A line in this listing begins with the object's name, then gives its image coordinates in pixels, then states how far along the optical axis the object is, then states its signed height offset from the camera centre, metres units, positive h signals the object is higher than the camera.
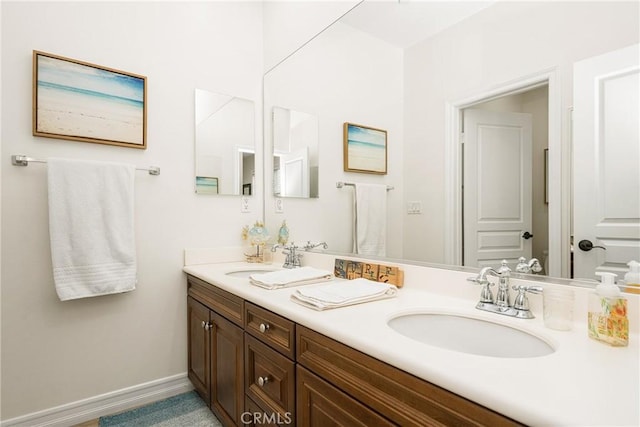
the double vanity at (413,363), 0.54 -0.32
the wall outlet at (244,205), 2.21 +0.05
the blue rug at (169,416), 1.66 -1.05
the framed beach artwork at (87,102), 1.57 +0.55
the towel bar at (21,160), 1.51 +0.23
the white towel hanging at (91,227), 1.56 -0.08
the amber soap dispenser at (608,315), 0.72 -0.23
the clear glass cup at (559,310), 0.83 -0.24
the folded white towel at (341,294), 1.04 -0.27
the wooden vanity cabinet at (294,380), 0.65 -0.46
